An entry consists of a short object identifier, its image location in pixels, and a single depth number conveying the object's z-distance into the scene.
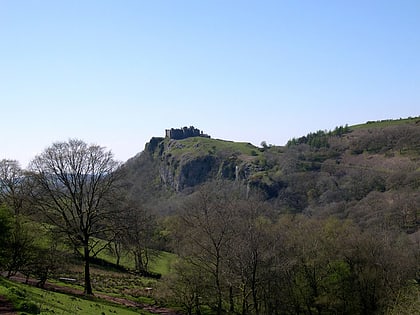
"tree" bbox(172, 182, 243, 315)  39.56
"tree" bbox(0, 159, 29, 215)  44.19
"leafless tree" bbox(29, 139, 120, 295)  36.94
